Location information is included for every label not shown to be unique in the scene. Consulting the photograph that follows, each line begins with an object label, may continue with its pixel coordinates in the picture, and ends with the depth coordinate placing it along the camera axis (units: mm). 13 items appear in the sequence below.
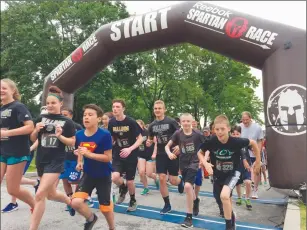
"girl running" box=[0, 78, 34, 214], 4070
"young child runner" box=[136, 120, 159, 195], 7395
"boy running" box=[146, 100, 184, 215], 5701
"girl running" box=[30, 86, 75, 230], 4059
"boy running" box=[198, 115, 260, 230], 4383
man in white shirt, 7154
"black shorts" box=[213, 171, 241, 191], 4390
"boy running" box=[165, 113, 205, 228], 5227
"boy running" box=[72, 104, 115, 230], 4023
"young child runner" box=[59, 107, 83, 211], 5715
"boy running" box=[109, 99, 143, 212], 5730
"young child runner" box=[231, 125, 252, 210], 6031
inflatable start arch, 5406
